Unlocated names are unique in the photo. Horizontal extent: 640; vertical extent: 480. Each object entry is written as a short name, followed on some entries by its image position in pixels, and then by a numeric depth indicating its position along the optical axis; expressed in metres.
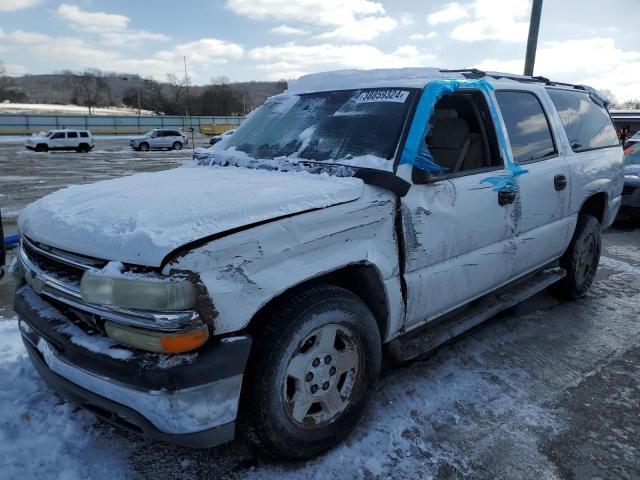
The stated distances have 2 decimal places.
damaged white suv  1.90
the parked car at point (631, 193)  8.37
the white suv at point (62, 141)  30.86
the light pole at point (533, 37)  8.60
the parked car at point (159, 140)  33.97
